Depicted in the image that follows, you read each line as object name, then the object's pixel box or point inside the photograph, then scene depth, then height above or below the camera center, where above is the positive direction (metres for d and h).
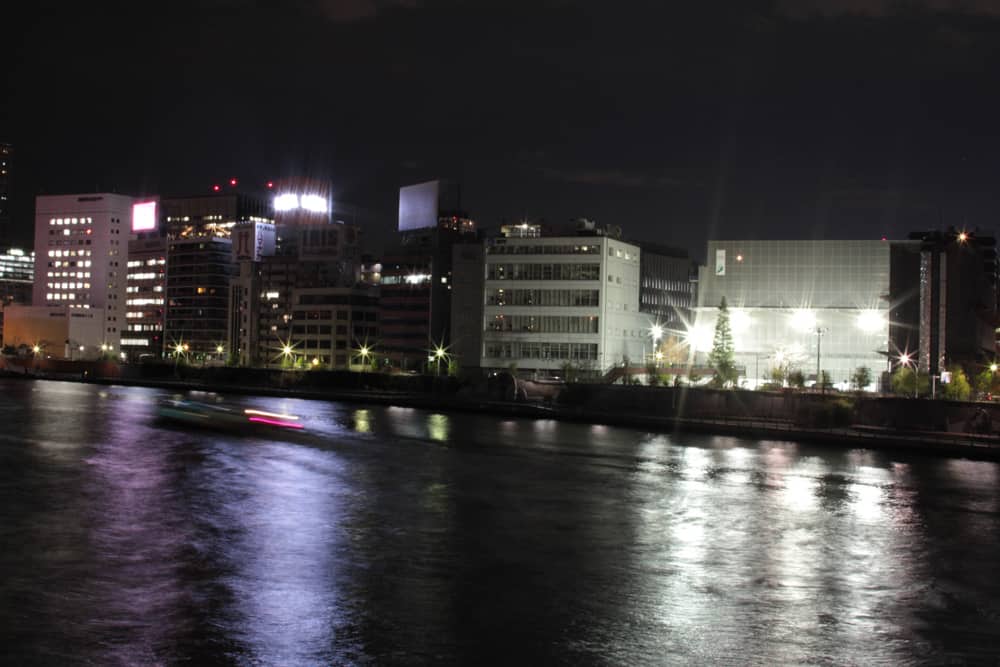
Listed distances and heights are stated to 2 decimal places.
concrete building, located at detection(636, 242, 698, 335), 166.88 +14.51
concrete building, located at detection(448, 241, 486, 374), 135.12 +8.38
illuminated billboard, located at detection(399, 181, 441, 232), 164.75 +26.25
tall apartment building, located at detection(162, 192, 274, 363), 197.38 +5.33
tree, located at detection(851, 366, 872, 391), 95.06 -0.66
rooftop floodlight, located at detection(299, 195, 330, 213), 199.00 +31.02
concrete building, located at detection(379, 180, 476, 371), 152.88 +11.24
